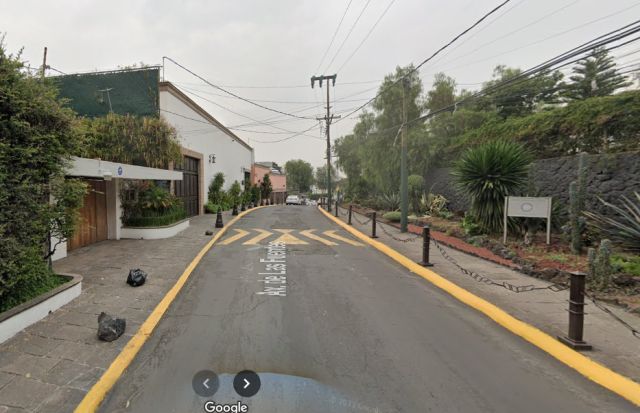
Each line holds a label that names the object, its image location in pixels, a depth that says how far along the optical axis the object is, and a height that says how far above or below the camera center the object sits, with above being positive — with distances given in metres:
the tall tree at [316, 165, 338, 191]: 102.29 +4.64
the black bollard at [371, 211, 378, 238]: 11.90 -1.27
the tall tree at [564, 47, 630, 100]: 22.66 +8.16
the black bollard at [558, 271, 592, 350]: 3.75 -1.40
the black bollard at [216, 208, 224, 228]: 14.29 -1.37
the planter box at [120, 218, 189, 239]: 11.25 -1.46
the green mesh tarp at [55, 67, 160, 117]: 14.65 +4.60
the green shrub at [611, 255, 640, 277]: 6.00 -1.31
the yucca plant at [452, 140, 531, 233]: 10.02 +0.55
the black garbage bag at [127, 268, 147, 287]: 6.06 -1.66
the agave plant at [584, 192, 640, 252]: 7.08 -0.70
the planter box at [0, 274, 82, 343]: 3.90 -1.62
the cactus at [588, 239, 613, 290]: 5.56 -1.24
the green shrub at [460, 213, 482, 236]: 10.70 -1.09
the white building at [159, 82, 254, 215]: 15.66 +3.11
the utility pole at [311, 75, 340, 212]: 25.88 +6.55
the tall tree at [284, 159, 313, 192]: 94.65 +4.99
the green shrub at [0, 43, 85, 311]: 4.10 +0.16
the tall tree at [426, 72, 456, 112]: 22.58 +7.02
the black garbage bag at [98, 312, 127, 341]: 3.96 -1.71
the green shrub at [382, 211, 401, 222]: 15.93 -1.13
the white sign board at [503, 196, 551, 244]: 8.73 -0.35
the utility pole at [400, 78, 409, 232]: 12.43 +1.01
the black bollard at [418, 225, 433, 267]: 7.69 -1.28
